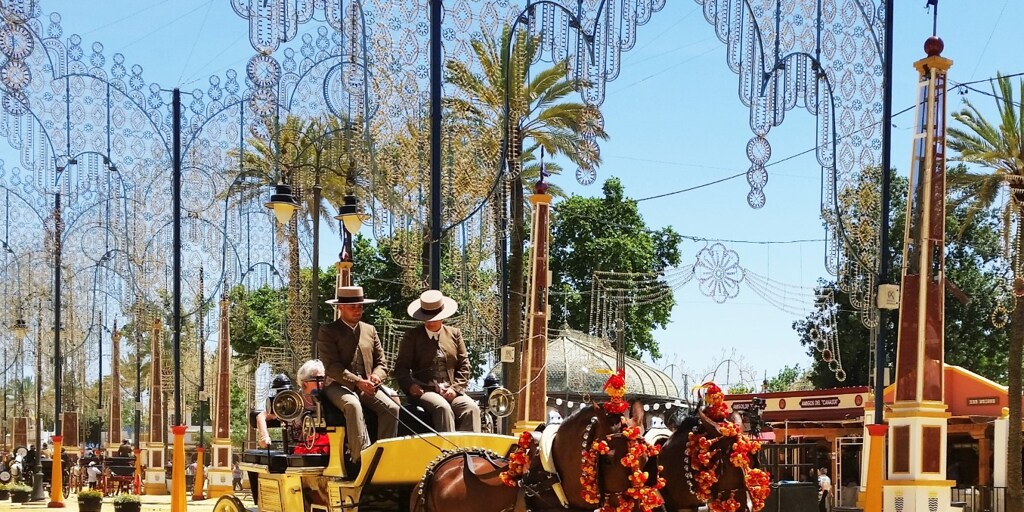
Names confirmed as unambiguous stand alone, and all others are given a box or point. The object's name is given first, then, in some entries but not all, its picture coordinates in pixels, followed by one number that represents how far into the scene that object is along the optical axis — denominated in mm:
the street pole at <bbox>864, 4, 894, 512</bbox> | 15203
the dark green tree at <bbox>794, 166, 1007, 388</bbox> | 44250
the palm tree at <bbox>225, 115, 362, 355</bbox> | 18375
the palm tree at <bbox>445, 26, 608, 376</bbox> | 16562
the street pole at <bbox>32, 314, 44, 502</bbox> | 29859
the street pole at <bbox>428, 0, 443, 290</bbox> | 13508
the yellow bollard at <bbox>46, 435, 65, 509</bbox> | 27375
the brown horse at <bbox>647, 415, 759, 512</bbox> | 9086
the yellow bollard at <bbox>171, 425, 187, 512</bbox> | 17969
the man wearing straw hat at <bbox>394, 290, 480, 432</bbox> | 11078
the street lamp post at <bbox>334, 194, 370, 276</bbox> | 16750
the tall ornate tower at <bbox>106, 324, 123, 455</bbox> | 40434
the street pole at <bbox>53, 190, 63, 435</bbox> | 23669
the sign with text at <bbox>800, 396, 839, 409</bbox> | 35191
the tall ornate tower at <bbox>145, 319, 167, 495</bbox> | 34375
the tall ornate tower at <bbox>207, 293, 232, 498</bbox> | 30734
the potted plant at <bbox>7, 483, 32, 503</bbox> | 29953
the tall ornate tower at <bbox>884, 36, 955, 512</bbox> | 14398
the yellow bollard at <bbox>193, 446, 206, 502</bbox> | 34719
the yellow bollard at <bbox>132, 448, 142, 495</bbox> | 37594
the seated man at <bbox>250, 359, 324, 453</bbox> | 11695
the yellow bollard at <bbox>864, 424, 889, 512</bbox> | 15133
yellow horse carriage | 10156
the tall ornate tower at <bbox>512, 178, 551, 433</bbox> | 21969
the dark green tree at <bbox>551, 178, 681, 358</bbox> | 44906
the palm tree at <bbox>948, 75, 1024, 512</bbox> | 26094
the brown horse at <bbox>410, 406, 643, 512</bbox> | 8297
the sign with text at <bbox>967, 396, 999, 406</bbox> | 30991
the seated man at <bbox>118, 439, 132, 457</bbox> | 43688
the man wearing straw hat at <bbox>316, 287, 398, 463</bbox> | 10531
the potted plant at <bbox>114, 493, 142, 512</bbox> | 22422
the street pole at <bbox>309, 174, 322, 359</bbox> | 18250
